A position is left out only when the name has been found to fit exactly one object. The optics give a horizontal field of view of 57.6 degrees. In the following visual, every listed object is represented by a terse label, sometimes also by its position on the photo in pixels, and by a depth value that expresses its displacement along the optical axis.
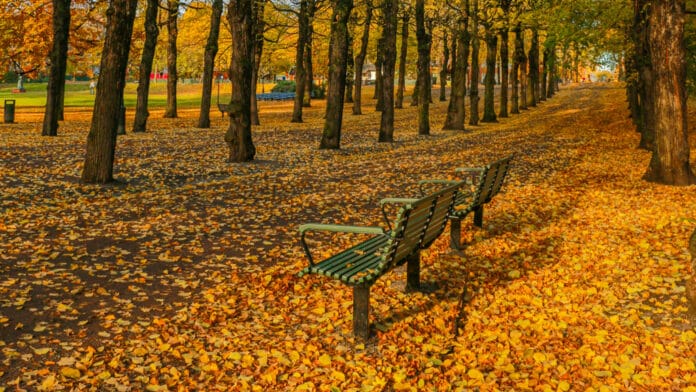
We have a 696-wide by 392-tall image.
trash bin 29.20
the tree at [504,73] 34.82
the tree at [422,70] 23.09
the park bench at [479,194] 8.38
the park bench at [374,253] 5.39
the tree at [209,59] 25.87
